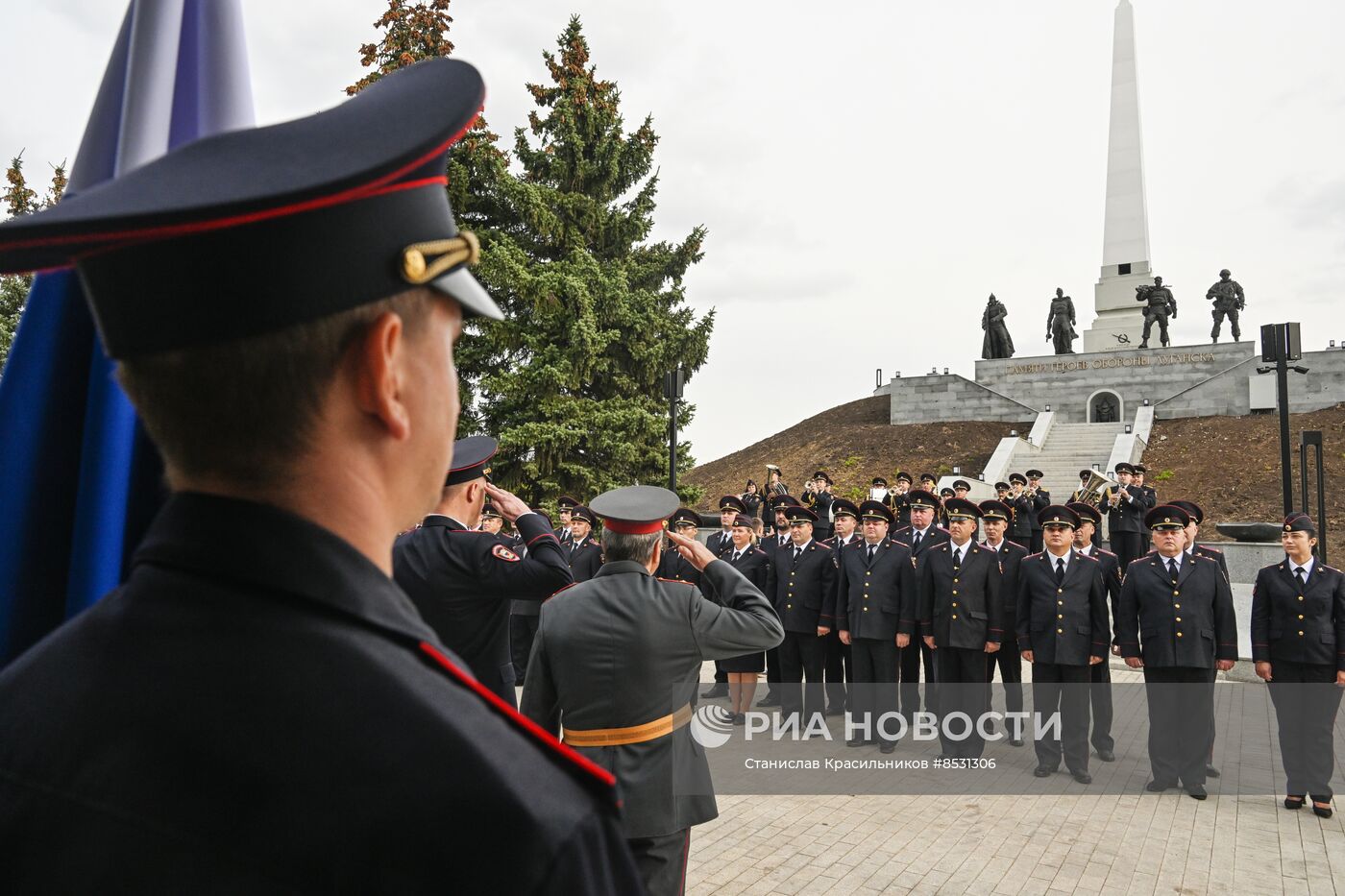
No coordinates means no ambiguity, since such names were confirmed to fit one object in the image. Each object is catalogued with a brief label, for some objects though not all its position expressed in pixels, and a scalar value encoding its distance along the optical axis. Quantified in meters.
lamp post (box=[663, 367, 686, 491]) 17.98
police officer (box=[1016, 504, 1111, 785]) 7.71
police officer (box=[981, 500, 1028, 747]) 8.88
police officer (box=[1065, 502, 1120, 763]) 8.20
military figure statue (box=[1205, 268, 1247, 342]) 34.41
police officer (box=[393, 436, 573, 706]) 3.95
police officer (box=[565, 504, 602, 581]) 11.59
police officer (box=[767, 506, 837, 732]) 10.20
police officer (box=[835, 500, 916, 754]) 9.35
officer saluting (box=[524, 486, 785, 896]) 3.59
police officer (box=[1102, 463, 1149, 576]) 16.31
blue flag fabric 1.51
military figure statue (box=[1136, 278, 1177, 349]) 34.50
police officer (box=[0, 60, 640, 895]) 0.73
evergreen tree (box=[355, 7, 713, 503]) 20.98
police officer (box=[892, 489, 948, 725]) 9.37
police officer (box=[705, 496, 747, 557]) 13.20
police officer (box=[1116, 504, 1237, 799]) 7.30
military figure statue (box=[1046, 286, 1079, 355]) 37.53
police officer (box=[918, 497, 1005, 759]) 8.73
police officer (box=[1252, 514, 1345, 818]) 6.80
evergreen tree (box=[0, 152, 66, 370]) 16.75
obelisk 36.28
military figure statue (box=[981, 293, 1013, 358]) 38.91
